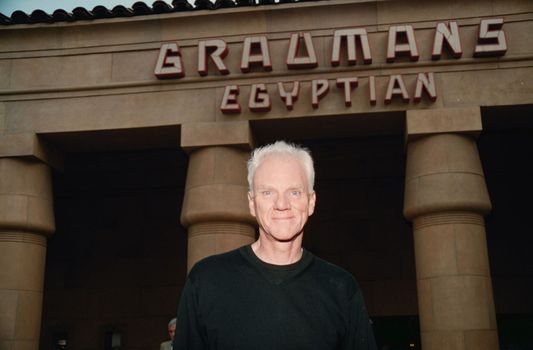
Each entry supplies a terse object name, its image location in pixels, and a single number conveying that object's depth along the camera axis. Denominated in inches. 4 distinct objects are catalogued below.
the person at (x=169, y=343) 330.6
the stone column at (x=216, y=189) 415.5
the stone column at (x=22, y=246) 426.6
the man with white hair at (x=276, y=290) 107.4
